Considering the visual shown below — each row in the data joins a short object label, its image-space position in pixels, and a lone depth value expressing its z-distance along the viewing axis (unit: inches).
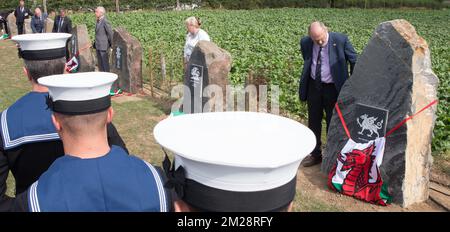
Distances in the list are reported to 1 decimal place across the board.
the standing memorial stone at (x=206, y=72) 265.1
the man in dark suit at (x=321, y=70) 193.0
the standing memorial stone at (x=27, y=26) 708.6
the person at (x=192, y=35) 291.0
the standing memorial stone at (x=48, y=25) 629.0
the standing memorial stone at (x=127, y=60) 367.6
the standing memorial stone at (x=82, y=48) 441.4
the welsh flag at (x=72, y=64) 290.1
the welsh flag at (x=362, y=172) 171.0
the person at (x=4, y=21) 824.9
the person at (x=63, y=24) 496.1
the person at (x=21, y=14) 725.0
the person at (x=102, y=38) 374.6
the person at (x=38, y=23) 637.9
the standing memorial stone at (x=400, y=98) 161.3
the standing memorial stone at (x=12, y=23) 791.1
